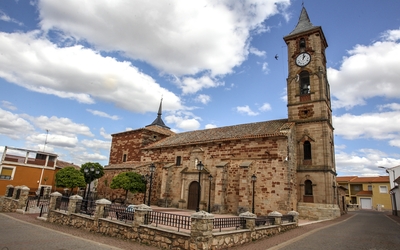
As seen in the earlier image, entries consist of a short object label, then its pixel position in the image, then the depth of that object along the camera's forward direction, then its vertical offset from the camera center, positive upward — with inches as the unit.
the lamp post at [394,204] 1061.8 -27.7
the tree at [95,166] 869.8 +37.1
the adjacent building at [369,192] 1754.4 +27.7
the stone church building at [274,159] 694.5 +86.8
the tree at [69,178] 889.5 -12.9
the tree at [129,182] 786.8 -11.0
